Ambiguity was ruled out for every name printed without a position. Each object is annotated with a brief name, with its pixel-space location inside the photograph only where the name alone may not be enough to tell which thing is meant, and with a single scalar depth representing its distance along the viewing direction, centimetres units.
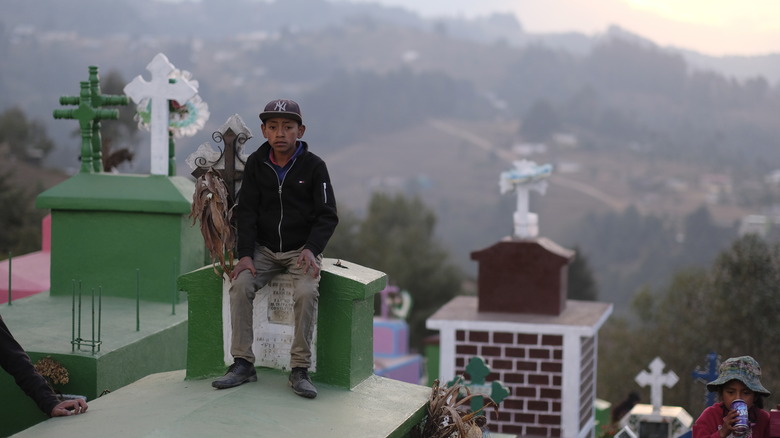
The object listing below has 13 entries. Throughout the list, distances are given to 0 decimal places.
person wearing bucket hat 636
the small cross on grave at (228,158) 759
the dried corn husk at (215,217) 723
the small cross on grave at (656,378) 1270
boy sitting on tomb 700
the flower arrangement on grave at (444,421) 725
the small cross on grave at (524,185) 1325
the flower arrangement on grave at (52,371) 803
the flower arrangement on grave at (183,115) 1096
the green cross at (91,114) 1087
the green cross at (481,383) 1073
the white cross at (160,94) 1067
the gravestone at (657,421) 1227
